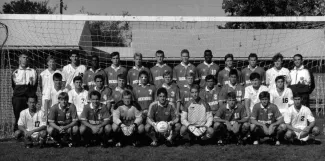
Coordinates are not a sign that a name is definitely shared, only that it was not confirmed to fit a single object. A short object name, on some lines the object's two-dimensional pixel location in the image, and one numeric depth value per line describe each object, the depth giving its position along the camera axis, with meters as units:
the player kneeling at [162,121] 6.51
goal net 11.66
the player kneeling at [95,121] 6.49
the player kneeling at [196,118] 6.56
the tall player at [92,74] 7.48
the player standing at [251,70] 7.53
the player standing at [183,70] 7.69
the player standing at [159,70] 7.64
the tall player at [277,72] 7.50
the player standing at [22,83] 7.54
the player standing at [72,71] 7.63
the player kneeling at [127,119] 6.50
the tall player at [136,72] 7.53
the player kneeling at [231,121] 6.57
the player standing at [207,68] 7.81
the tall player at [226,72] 7.57
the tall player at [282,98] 7.01
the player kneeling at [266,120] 6.51
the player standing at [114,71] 7.56
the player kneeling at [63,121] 6.51
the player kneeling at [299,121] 6.55
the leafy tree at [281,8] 20.86
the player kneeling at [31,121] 6.59
